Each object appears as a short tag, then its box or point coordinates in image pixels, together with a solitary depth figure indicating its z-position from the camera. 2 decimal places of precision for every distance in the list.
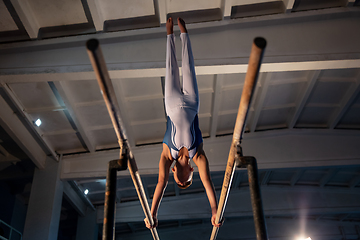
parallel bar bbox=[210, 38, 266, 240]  1.69
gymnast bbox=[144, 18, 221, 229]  3.81
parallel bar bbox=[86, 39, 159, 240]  1.68
